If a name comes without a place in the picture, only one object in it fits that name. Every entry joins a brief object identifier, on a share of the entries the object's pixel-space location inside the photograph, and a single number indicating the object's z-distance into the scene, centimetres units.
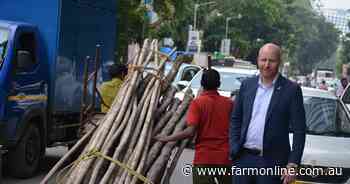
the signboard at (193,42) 4172
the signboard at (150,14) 2466
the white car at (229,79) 1792
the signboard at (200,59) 3118
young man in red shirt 648
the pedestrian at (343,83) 2051
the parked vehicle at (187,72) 2270
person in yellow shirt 1034
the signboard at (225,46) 6157
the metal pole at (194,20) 5887
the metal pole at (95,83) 1071
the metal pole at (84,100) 1043
